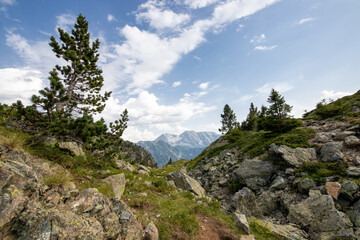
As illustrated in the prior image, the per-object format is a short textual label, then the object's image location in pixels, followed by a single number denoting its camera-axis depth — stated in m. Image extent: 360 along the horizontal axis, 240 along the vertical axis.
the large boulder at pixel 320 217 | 7.11
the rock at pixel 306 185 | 10.15
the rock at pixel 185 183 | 13.57
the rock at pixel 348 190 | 8.35
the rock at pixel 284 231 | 7.10
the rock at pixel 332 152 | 11.50
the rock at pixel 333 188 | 8.76
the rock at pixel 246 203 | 9.93
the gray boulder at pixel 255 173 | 13.55
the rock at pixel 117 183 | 8.80
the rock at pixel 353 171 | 9.52
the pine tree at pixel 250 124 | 46.67
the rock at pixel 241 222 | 7.16
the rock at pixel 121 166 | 18.44
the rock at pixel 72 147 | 11.72
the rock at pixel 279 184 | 11.48
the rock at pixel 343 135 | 13.88
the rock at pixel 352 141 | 12.05
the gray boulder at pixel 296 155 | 12.92
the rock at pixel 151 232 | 5.38
